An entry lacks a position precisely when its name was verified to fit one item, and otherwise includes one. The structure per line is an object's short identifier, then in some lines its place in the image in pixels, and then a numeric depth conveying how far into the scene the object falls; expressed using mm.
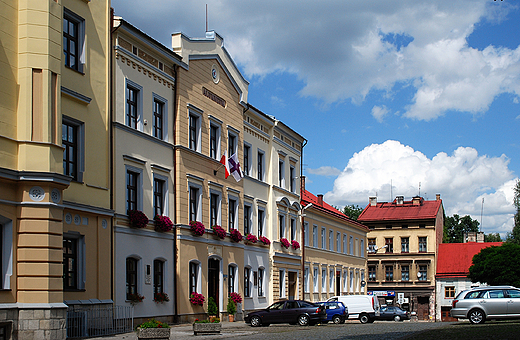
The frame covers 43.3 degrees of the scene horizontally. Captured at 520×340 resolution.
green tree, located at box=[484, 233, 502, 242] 129250
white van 42469
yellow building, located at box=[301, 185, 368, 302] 51781
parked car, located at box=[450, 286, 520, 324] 28188
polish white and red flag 35125
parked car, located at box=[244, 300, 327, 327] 33094
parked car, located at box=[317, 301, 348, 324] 39244
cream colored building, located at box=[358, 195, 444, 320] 78688
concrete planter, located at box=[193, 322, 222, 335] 23656
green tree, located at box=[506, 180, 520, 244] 80231
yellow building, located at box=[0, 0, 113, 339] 18516
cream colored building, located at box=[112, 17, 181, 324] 26344
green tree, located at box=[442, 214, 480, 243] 120250
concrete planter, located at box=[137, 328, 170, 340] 19312
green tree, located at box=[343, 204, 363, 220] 115375
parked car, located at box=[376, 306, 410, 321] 52062
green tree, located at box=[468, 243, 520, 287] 64062
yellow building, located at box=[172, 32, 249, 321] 31203
